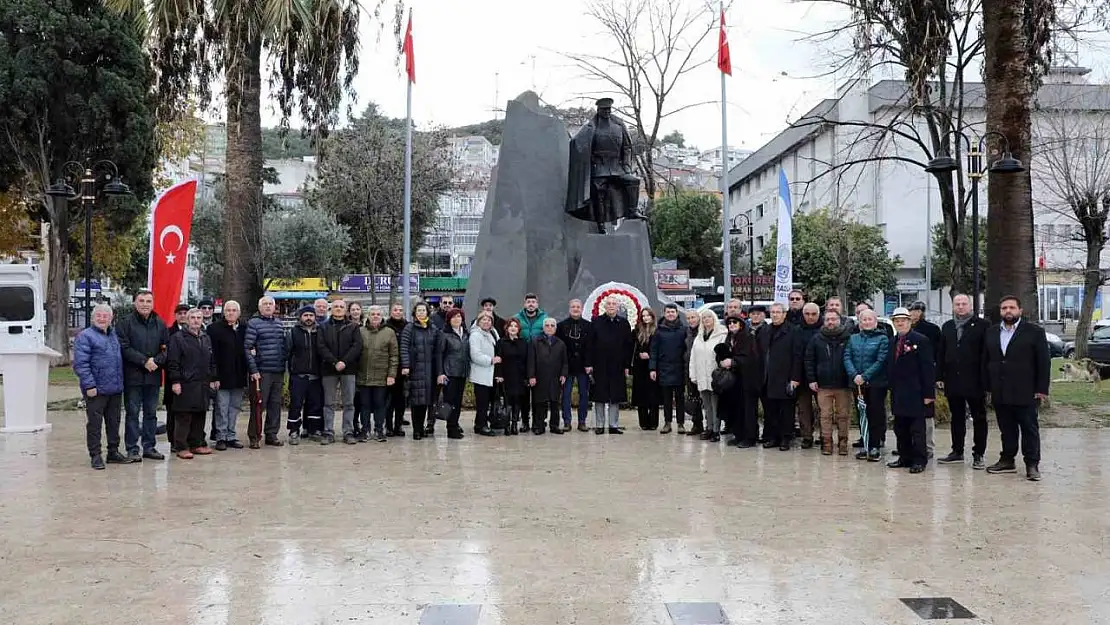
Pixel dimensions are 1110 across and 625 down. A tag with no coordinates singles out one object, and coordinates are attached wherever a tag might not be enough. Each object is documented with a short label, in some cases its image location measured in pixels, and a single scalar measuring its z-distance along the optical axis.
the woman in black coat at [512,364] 11.55
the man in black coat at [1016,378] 8.58
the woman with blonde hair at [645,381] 11.95
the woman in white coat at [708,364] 11.03
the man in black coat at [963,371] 9.23
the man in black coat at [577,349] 12.02
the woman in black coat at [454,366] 11.23
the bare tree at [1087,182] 25.94
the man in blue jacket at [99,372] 9.05
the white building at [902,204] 43.81
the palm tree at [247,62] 15.97
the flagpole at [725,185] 22.06
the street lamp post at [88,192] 15.20
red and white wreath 14.29
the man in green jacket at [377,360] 10.88
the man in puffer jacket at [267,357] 10.33
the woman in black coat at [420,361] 10.97
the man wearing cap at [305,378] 10.60
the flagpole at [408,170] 22.05
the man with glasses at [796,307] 10.85
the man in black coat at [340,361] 10.66
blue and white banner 17.66
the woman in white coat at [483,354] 11.37
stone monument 14.87
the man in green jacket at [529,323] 11.77
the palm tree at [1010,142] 13.10
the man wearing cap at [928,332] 9.77
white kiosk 11.62
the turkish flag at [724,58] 22.41
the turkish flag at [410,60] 22.03
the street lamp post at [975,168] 13.31
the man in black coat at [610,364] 11.81
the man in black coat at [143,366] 9.54
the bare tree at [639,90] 31.11
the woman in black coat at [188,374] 9.71
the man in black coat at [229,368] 10.27
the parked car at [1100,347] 23.14
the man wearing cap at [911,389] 9.09
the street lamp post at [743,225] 31.76
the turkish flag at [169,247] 12.94
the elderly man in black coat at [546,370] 11.59
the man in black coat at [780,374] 10.24
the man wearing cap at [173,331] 9.95
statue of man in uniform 14.79
